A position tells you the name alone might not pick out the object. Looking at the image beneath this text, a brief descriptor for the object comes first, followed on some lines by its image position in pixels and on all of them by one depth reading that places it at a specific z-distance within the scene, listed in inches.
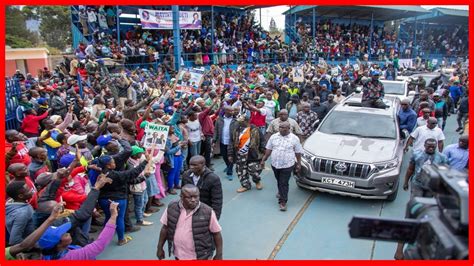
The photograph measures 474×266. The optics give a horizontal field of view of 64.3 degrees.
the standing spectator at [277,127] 267.2
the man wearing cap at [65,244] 132.7
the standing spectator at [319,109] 353.4
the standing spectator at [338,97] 428.8
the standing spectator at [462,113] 445.6
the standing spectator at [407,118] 307.7
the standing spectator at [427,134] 246.7
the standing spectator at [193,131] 289.9
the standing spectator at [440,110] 367.5
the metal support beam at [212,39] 810.8
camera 78.5
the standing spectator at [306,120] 322.7
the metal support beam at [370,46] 1239.2
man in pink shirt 138.2
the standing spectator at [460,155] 206.8
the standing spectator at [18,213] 137.1
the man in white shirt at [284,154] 234.1
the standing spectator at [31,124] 286.3
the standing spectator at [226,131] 300.8
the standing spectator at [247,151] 274.5
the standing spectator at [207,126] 307.1
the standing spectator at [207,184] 170.2
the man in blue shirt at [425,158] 213.6
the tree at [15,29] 1486.2
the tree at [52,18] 1556.3
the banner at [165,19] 627.3
